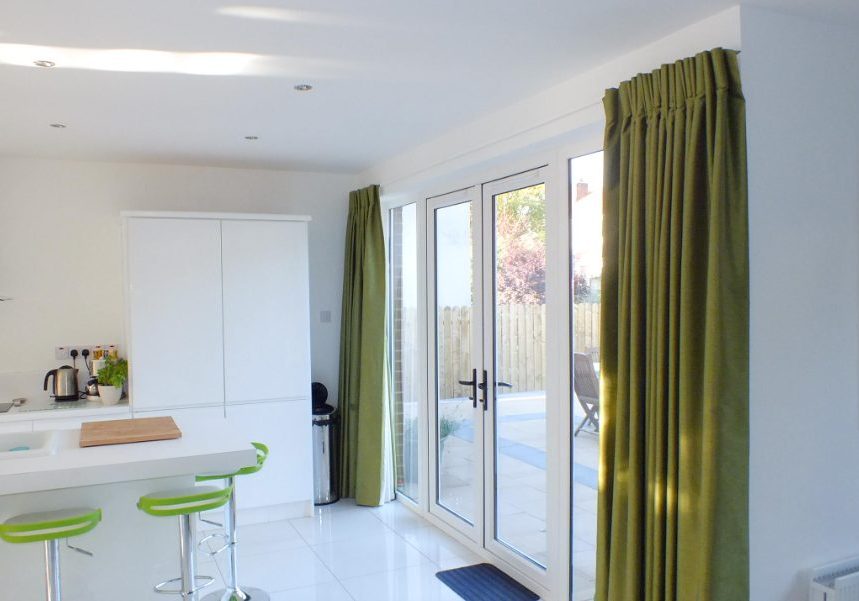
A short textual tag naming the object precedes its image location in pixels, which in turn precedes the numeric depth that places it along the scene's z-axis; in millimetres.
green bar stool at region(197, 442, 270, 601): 3498
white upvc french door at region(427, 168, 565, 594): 3742
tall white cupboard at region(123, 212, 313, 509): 4609
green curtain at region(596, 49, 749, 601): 2322
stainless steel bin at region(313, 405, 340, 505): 5344
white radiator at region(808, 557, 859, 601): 2473
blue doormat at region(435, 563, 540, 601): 3693
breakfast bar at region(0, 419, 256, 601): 2660
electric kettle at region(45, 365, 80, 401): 4629
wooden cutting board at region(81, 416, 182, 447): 3055
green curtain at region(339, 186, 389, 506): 5172
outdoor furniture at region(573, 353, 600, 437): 3301
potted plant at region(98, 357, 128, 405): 4547
